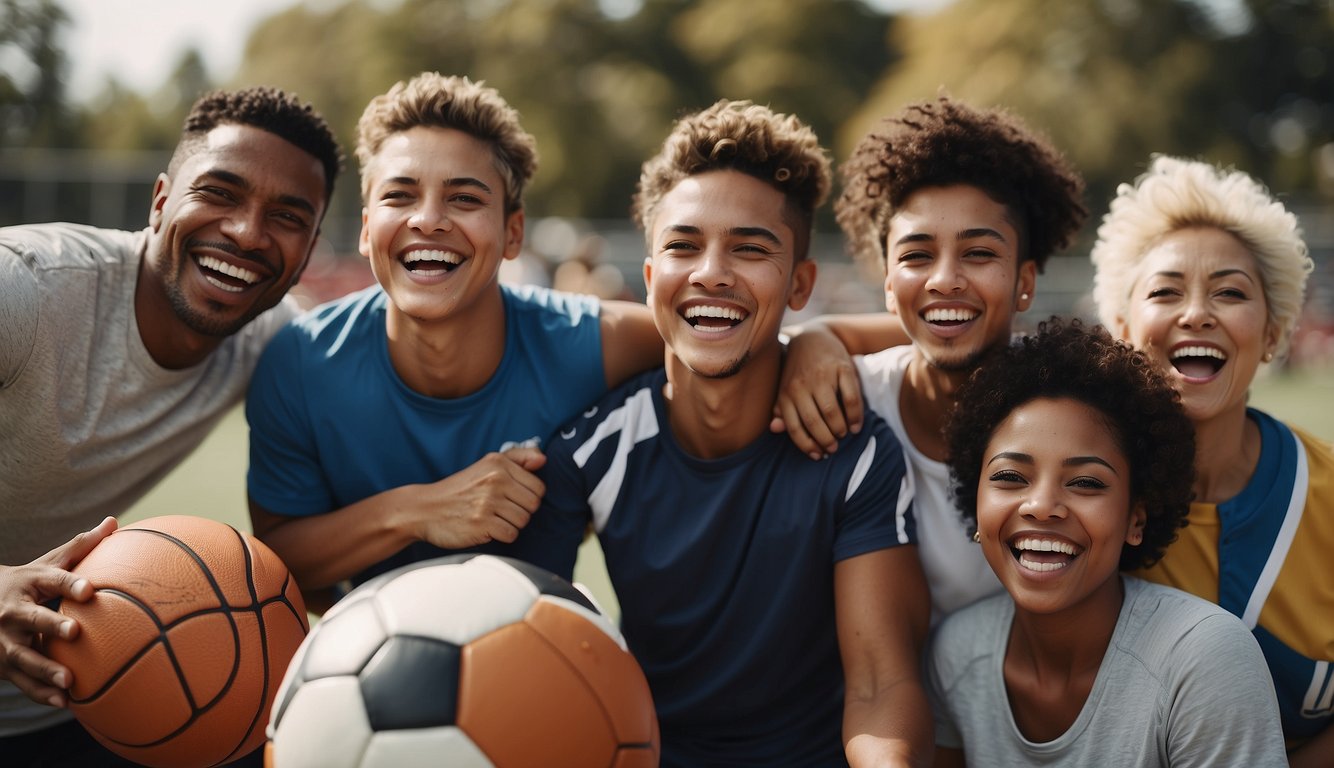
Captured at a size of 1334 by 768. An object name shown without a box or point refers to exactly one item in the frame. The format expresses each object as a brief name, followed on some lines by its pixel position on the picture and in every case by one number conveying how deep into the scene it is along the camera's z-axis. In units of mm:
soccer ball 2246
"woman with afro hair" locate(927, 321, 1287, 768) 2688
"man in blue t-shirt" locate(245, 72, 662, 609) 3492
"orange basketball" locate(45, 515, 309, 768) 2672
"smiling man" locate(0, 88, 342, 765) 3393
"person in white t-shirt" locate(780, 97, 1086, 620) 3434
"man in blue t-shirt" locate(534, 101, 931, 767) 3229
